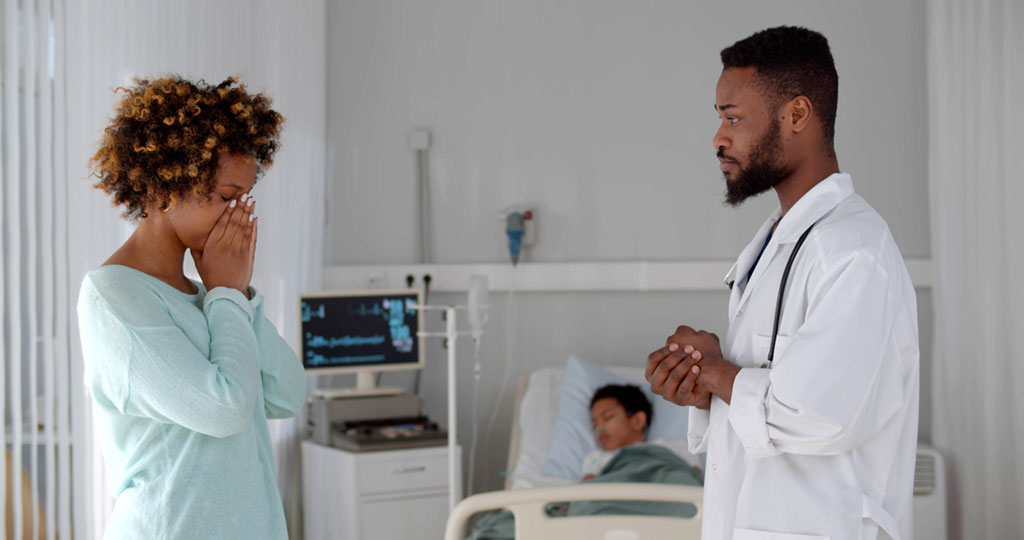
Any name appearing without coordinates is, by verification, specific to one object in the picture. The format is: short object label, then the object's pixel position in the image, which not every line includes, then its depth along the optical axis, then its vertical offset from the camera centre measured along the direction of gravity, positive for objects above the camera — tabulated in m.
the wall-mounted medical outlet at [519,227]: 3.55 +0.21
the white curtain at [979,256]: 2.84 +0.07
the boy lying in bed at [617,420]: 3.12 -0.47
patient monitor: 3.21 -0.17
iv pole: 2.71 -0.37
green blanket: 2.60 -0.60
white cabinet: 3.03 -0.69
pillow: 3.10 -0.48
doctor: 1.14 -0.09
